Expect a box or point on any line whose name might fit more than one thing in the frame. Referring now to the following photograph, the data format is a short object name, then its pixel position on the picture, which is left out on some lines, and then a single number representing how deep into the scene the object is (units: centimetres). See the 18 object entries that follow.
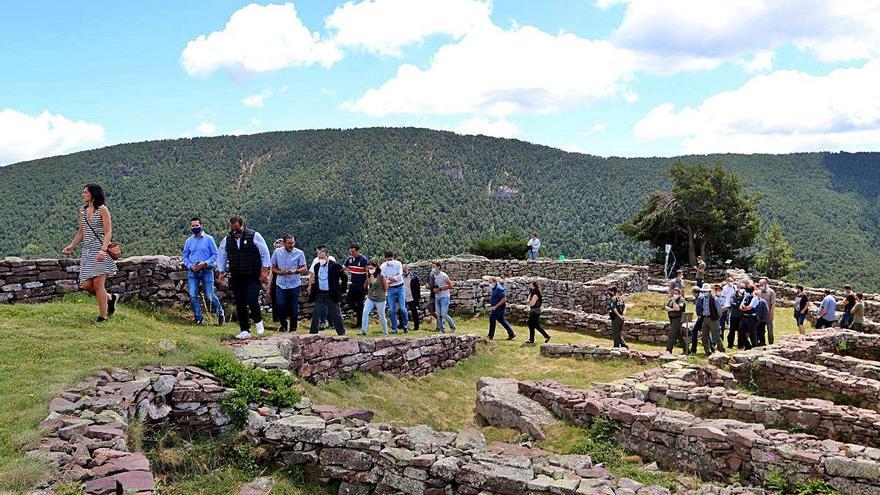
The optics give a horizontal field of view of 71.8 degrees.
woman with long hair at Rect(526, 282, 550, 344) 1563
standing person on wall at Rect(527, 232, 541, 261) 3144
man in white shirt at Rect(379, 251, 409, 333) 1398
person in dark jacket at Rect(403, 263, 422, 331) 1602
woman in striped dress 905
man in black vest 1069
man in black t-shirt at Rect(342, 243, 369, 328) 1465
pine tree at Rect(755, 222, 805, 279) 4978
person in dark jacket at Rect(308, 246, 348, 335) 1209
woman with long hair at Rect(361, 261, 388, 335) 1275
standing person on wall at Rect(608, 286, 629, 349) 1482
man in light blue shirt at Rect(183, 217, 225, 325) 1189
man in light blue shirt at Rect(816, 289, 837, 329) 1803
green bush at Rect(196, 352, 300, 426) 714
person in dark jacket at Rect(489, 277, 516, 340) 1609
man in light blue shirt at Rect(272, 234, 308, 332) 1230
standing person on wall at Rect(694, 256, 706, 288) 2860
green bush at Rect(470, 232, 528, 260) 3853
